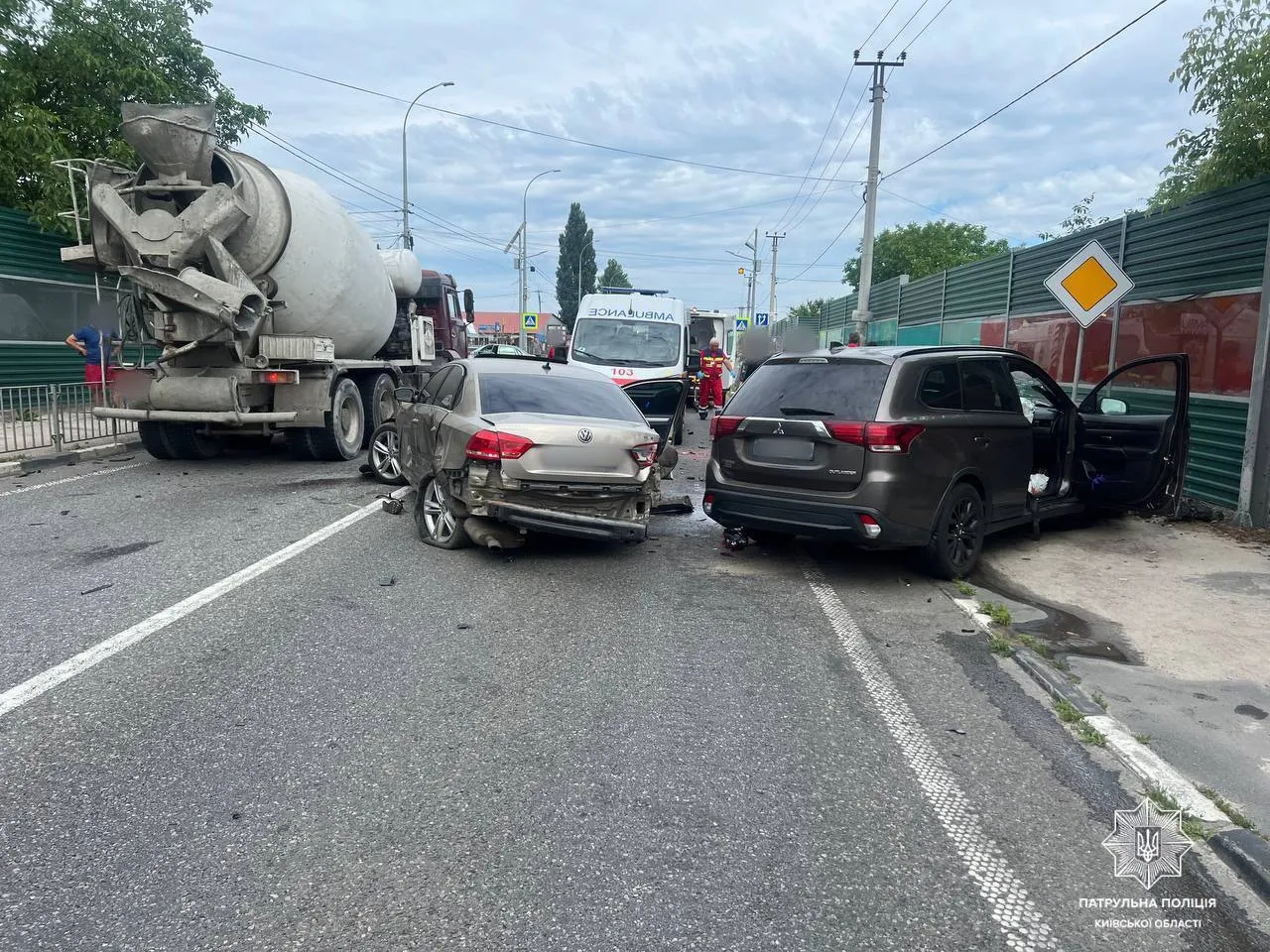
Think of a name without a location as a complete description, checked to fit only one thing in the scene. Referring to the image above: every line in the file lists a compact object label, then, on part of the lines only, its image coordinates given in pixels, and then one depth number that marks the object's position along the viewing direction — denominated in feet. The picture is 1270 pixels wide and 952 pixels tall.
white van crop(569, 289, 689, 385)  54.24
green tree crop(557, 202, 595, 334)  320.09
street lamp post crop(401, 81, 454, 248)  106.22
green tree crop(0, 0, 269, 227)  57.11
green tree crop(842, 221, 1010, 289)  157.58
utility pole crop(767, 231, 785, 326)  203.90
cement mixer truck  34.76
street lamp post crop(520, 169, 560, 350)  150.25
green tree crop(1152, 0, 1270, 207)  28.27
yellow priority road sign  33.78
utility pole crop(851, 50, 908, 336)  80.69
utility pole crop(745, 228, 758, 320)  225.93
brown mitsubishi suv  22.12
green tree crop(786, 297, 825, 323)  164.95
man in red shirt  69.21
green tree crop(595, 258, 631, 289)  401.74
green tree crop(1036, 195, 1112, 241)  66.54
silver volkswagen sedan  22.98
